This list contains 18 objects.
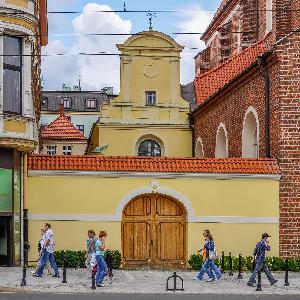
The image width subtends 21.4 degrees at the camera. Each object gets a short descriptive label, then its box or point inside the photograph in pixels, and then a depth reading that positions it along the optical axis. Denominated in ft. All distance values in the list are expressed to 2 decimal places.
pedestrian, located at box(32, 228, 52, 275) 74.63
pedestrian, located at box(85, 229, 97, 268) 70.79
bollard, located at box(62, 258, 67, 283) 68.92
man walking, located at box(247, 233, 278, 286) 70.33
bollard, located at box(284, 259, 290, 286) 70.79
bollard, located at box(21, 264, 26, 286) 66.06
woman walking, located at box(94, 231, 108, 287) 68.49
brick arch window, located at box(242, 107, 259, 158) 105.50
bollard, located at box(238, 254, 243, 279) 76.35
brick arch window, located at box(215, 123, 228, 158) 122.52
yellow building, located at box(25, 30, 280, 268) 84.02
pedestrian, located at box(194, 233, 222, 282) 74.23
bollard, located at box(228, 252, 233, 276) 78.84
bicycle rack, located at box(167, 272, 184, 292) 66.18
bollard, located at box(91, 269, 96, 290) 66.25
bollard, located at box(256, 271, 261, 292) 67.62
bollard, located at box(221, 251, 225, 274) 81.38
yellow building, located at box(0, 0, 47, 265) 77.30
